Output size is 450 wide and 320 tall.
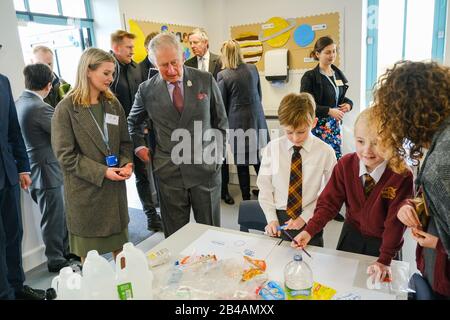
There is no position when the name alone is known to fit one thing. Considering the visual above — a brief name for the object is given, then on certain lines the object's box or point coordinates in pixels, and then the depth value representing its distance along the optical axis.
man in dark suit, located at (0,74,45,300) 2.01
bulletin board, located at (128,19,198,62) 3.72
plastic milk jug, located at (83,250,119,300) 0.99
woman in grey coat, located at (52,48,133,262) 1.93
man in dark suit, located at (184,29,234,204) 3.30
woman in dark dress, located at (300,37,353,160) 3.10
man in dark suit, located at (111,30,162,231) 3.08
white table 1.10
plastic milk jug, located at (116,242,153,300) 1.00
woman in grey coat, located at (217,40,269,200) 3.43
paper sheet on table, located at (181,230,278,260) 1.37
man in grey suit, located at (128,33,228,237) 2.07
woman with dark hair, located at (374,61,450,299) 0.92
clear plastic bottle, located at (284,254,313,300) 1.06
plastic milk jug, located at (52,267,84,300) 0.98
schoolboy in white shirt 1.64
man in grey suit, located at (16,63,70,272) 2.43
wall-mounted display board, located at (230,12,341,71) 3.94
